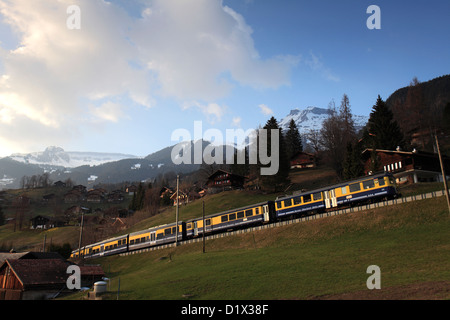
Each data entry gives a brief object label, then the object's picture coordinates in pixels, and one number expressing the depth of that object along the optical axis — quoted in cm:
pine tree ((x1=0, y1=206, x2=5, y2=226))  11486
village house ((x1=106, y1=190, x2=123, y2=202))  16925
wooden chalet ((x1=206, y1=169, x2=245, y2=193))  8338
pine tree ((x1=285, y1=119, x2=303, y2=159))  10744
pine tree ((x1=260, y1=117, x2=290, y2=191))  6781
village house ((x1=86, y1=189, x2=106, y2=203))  16675
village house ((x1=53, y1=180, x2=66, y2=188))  19155
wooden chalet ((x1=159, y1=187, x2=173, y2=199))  10780
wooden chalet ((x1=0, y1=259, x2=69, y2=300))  3400
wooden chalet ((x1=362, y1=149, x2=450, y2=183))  5009
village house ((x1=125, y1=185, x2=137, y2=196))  19130
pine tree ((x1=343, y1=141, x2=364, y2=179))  5775
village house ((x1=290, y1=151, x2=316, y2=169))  9312
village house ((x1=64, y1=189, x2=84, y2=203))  15980
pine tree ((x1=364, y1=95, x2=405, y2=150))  6138
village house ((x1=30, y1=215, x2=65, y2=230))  10638
